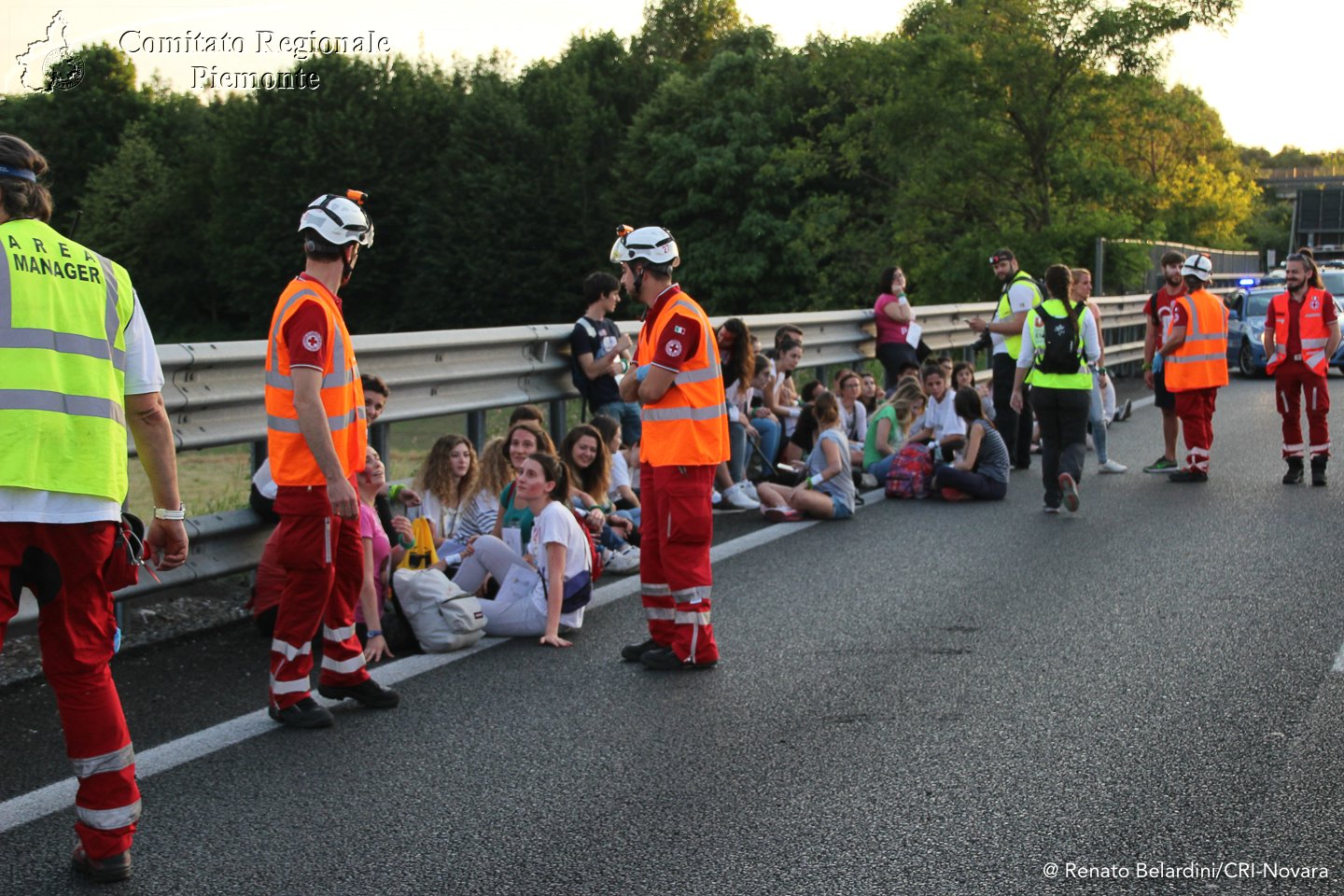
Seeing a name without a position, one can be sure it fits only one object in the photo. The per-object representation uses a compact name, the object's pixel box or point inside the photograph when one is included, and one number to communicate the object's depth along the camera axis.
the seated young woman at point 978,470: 11.41
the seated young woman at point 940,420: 12.11
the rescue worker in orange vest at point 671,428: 6.64
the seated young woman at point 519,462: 7.70
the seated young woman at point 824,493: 10.51
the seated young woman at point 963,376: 13.83
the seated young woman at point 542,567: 7.01
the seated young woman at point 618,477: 9.74
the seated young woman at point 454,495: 8.14
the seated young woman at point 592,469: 8.84
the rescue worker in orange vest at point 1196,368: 12.56
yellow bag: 7.55
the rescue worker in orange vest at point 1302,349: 12.12
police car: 25.84
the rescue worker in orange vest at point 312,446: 5.48
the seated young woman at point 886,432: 12.49
